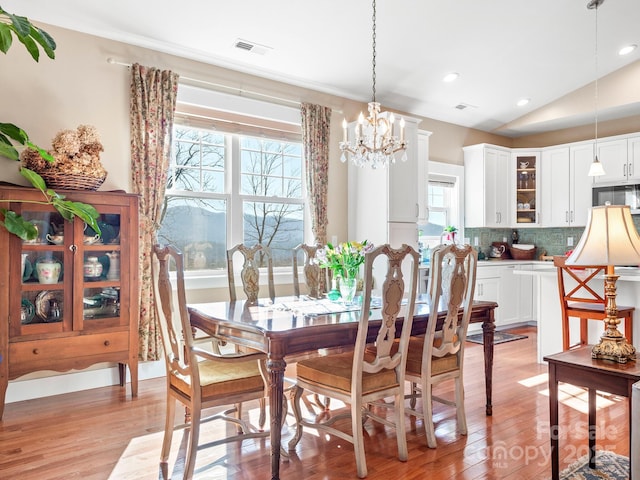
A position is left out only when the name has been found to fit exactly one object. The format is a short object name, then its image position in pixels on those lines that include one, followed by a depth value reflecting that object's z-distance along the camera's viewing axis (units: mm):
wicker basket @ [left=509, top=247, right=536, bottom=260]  7125
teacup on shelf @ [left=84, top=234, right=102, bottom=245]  3537
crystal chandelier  3346
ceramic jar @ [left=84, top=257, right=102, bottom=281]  3527
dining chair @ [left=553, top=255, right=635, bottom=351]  3900
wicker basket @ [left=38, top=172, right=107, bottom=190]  3377
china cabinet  3242
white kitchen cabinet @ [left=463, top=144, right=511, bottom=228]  6699
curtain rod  3966
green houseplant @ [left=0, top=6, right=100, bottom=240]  2793
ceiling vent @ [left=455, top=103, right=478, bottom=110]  6223
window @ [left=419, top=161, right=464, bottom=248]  6492
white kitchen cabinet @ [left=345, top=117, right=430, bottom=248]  5230
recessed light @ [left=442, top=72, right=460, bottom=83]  5425
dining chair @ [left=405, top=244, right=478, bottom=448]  2736
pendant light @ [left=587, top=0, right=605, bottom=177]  4510
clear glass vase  3146
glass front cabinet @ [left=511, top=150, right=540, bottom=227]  7004
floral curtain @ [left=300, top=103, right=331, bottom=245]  5066
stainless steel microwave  6039
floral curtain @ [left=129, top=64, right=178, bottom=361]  4016
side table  2002
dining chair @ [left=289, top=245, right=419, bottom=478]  2398
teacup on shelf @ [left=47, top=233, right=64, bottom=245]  3400
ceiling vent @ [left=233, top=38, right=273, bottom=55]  4246
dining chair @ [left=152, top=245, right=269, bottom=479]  2305
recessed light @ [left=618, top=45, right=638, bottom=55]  5372
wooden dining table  2307
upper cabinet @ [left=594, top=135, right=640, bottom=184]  6035
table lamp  2131
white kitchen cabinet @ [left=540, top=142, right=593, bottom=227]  6512
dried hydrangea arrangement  3385
